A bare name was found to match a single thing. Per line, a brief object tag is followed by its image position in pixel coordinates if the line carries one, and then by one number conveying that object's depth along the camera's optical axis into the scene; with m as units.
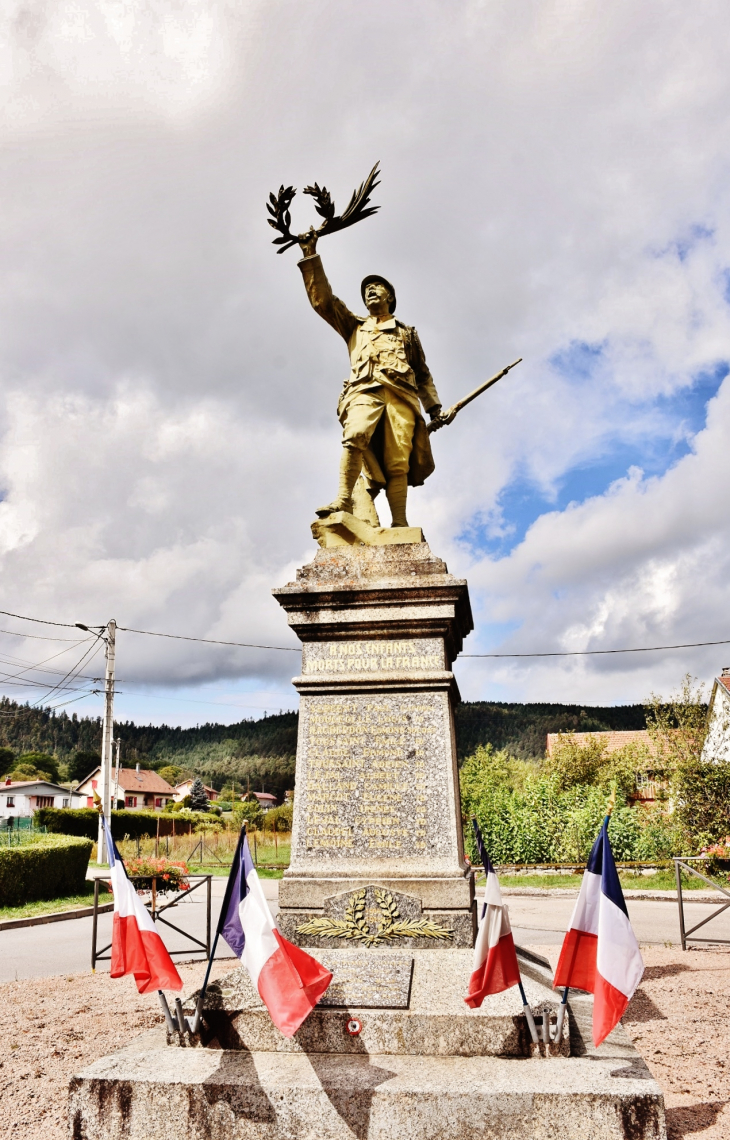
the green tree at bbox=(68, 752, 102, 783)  107.75
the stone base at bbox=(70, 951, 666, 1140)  3.08
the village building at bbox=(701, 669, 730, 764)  23.34
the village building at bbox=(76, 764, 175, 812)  78.31
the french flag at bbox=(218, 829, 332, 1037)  3.26
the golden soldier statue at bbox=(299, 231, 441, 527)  6.23
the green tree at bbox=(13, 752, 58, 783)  98.69
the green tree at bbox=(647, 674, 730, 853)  19.25
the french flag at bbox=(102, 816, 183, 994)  3.80
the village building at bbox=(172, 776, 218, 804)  102.40
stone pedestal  4.86
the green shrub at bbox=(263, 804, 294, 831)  40.59
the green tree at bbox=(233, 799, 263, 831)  46.28
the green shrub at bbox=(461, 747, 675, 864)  20.39
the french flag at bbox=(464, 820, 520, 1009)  3.56
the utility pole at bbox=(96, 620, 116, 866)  22.98
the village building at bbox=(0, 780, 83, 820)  70.00
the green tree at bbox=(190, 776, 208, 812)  81.31
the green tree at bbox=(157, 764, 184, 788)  113.69
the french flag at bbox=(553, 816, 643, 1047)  3.30
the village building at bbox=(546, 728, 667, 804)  25.78
